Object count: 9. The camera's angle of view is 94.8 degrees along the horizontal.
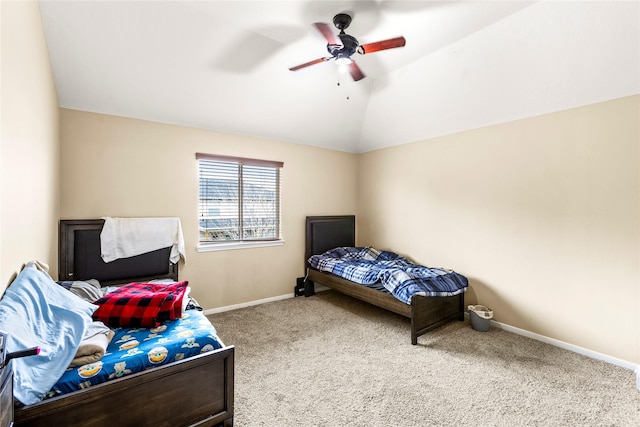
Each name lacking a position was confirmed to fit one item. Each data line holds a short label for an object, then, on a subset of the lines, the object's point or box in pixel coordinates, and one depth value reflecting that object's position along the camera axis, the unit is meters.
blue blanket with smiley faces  1.34
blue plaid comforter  2.95
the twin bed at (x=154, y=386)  1.29
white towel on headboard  2.91
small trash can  3.05
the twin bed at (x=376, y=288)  2.87
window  3.60
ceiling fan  2.06
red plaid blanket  1.86
